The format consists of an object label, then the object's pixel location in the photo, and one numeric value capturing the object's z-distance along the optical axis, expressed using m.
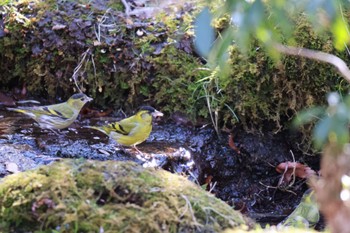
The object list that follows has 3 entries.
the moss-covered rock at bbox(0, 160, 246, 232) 6.26
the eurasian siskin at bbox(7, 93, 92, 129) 13.76
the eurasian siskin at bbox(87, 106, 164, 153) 12.84
